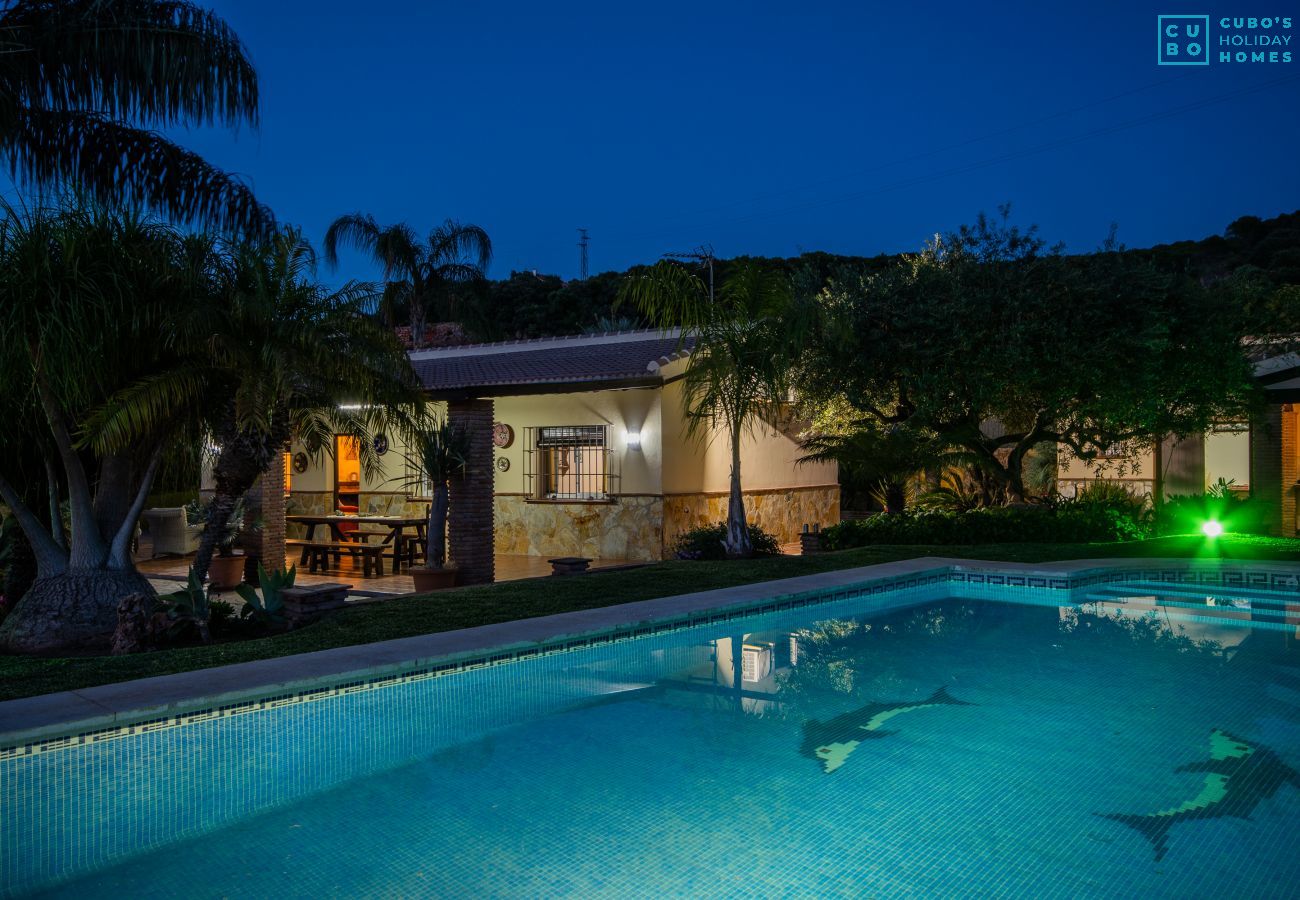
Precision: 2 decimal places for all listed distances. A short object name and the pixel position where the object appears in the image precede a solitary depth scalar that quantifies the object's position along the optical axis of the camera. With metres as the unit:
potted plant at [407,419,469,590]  11.67
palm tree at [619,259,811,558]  12.56
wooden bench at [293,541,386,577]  13.40
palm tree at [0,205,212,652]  6.88
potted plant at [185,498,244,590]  12.55
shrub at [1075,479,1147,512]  15.79
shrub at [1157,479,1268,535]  15.94
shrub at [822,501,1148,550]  14.67
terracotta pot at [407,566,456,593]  11.64
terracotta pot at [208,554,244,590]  12.62
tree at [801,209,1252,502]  13.54
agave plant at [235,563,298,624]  8.04
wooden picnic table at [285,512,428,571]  14.23
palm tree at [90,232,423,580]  7.39
